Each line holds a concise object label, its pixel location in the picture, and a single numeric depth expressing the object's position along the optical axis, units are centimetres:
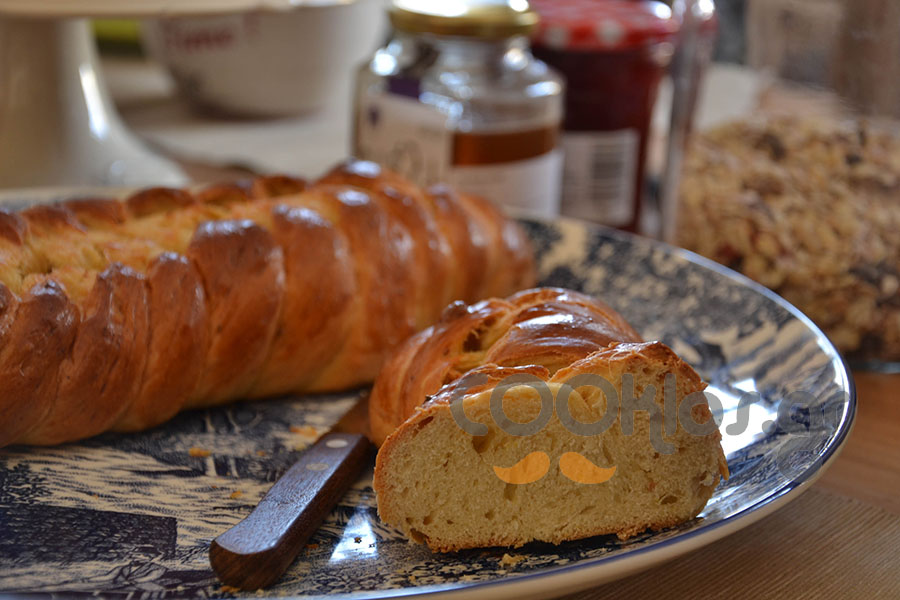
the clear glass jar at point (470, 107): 86
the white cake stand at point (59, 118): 91
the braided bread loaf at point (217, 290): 73
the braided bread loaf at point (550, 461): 68
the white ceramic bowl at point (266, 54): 104
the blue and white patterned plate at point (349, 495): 67
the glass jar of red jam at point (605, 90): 91
